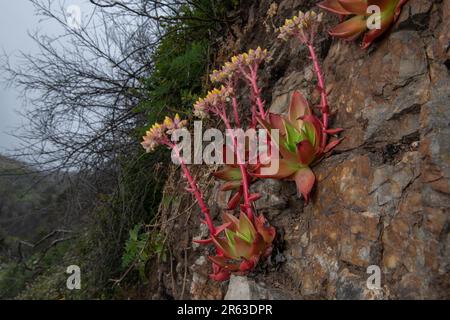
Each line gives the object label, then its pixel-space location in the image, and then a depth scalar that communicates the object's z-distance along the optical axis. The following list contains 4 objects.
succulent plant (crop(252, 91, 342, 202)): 0.55
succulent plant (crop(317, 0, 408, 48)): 0.54
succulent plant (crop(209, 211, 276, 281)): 0.55
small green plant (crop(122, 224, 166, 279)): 0.86
